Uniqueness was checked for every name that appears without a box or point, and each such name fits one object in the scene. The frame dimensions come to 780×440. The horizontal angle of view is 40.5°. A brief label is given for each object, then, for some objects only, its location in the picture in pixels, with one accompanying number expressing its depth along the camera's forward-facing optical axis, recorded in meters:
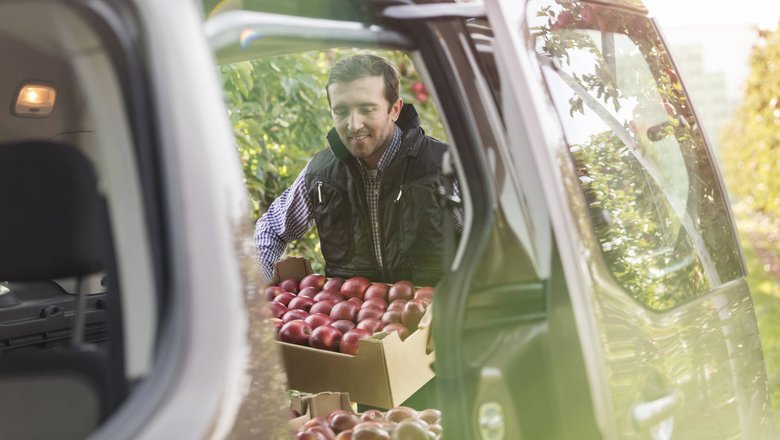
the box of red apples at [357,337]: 2.47
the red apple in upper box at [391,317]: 2.71
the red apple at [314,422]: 2.30
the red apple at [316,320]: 2.79
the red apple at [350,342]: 2.66
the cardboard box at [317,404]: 2.41
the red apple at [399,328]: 2.65
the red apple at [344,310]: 2.87
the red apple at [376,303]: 2.80
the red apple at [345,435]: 2.32
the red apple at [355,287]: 2.86
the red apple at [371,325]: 2.79
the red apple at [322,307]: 2.92
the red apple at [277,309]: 2.98
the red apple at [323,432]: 2.26
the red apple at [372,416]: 2.45
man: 2.54
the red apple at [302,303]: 2.98
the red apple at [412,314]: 2.66
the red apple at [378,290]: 2.82
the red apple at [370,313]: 2.80
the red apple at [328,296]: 2.96
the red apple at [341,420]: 2.37
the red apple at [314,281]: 3.07
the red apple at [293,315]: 2.87
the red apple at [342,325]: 2.81
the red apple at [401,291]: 2.78
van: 1.27
